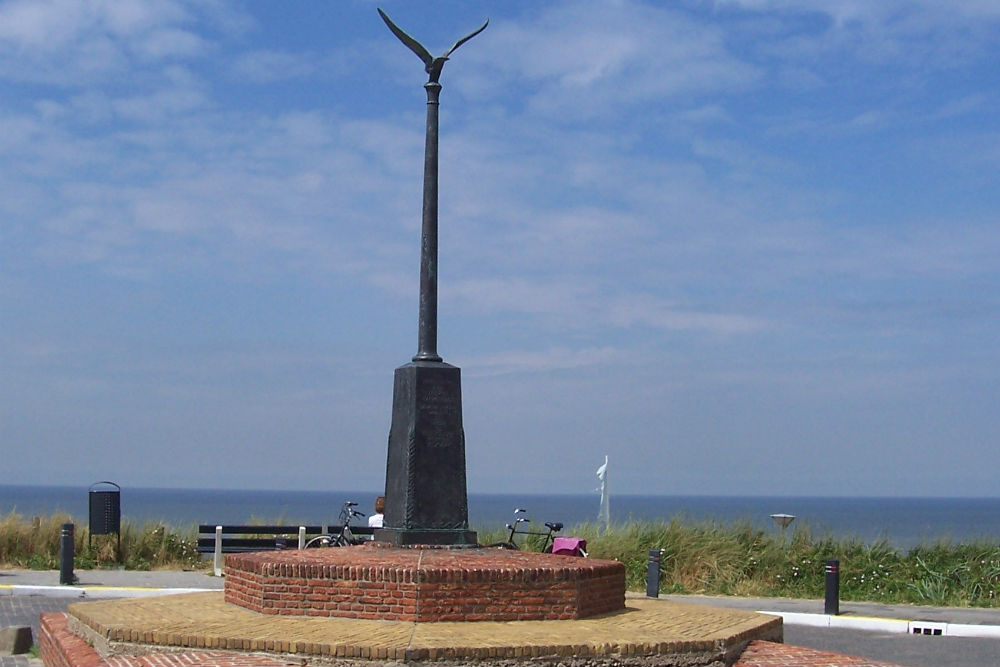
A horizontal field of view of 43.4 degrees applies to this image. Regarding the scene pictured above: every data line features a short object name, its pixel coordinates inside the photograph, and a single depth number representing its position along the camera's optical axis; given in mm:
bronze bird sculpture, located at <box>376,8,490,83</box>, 12148
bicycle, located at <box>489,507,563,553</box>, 16288
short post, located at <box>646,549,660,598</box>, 16672
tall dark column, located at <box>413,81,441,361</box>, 11766
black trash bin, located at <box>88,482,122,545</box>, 20844
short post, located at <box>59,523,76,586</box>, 18391
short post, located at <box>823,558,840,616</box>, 16156
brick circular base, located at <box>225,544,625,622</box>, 9703
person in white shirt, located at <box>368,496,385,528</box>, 15417
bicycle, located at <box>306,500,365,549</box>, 14463
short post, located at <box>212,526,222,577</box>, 20781
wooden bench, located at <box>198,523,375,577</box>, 21438
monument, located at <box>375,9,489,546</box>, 11312
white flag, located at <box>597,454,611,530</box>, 22438
